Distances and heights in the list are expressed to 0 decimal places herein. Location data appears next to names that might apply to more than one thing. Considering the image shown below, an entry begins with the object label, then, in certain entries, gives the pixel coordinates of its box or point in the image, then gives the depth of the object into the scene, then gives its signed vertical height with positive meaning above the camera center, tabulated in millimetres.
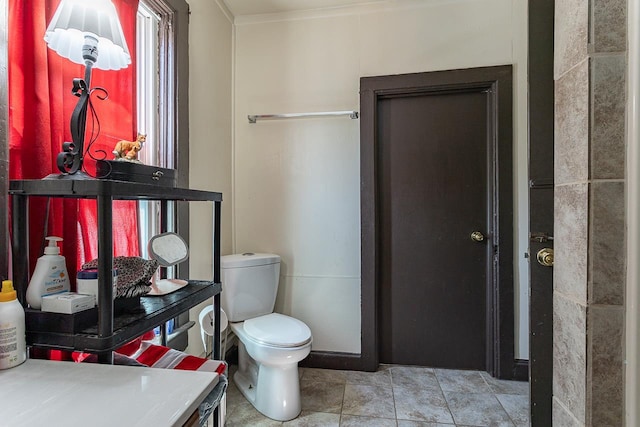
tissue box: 728 -214
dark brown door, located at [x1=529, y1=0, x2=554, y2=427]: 867 +9
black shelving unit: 706 -147
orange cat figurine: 948 +184
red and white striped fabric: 952 -467
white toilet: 1570 -639
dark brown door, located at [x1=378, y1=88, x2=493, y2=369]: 2066 -110
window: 1468 +540
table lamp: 817 +475
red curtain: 880 +272
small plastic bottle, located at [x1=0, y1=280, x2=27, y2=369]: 658 -250
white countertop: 514 -338
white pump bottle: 764 -162
